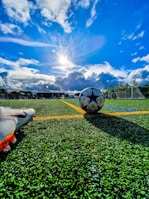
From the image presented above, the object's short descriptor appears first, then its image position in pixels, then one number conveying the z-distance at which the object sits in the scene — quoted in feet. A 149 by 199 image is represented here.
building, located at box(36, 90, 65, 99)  278.05
